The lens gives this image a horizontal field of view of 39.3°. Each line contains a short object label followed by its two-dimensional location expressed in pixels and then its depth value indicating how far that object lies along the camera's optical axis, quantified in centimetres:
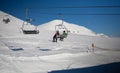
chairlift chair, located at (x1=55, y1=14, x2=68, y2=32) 2681
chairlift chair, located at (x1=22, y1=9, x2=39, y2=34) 2558
